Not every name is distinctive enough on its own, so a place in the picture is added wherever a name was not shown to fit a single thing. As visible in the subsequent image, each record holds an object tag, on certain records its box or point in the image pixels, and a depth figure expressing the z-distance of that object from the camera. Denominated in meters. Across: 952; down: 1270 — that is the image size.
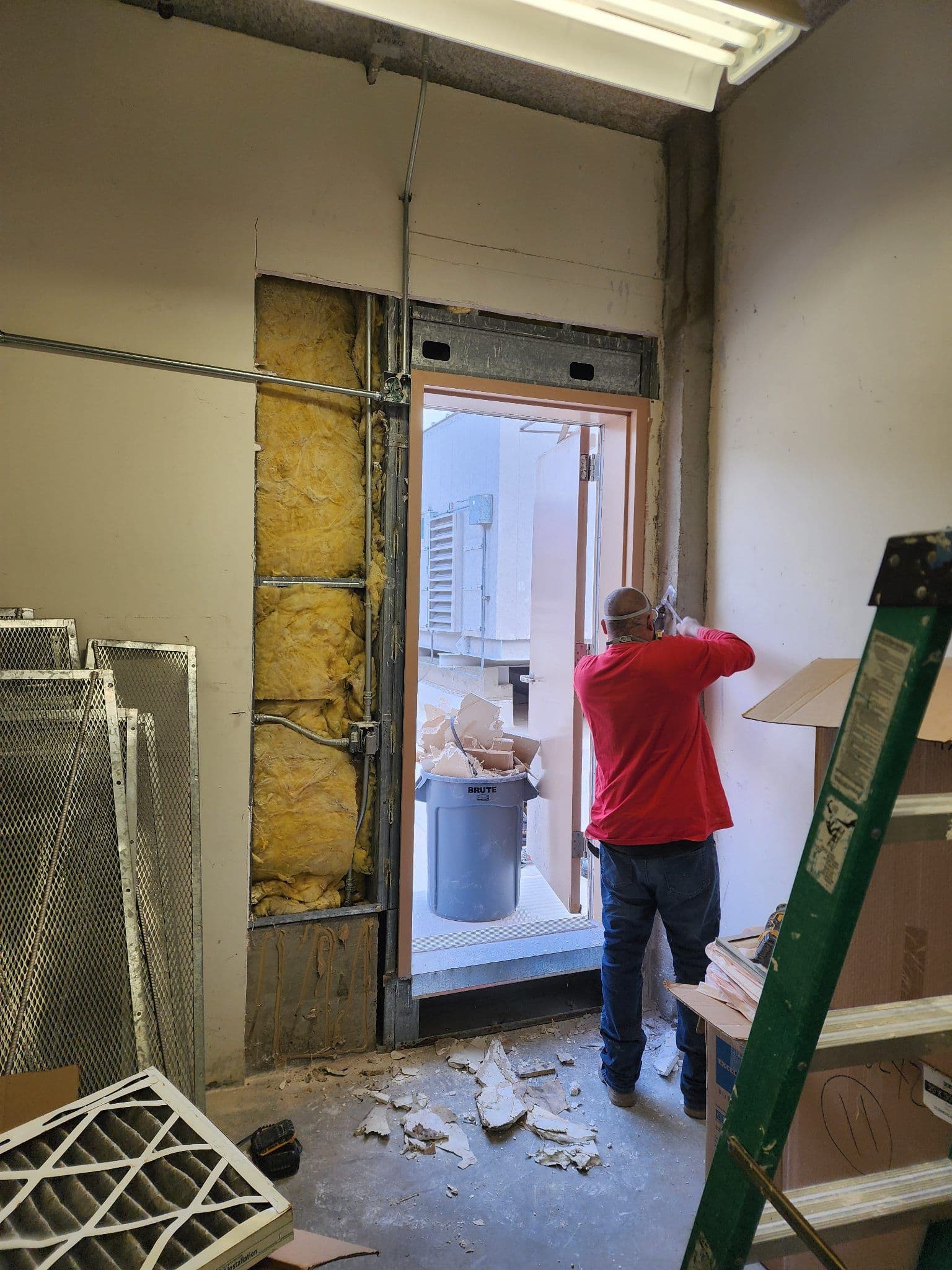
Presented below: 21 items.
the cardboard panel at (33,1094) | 1.42
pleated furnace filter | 0.94
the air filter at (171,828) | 1.98
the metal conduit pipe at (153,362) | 2.06
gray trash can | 3.24
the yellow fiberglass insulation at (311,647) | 2.44
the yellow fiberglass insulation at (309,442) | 2.42
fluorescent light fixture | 1.55
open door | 3.16
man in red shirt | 2.23
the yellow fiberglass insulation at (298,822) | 2.44
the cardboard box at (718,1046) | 1.68
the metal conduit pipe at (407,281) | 2.35
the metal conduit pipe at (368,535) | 2.48
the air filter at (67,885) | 1.64
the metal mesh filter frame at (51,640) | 1.95
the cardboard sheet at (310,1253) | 1.01
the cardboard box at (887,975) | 1.26
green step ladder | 0.69
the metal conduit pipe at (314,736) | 2.42
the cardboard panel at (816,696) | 1.38
